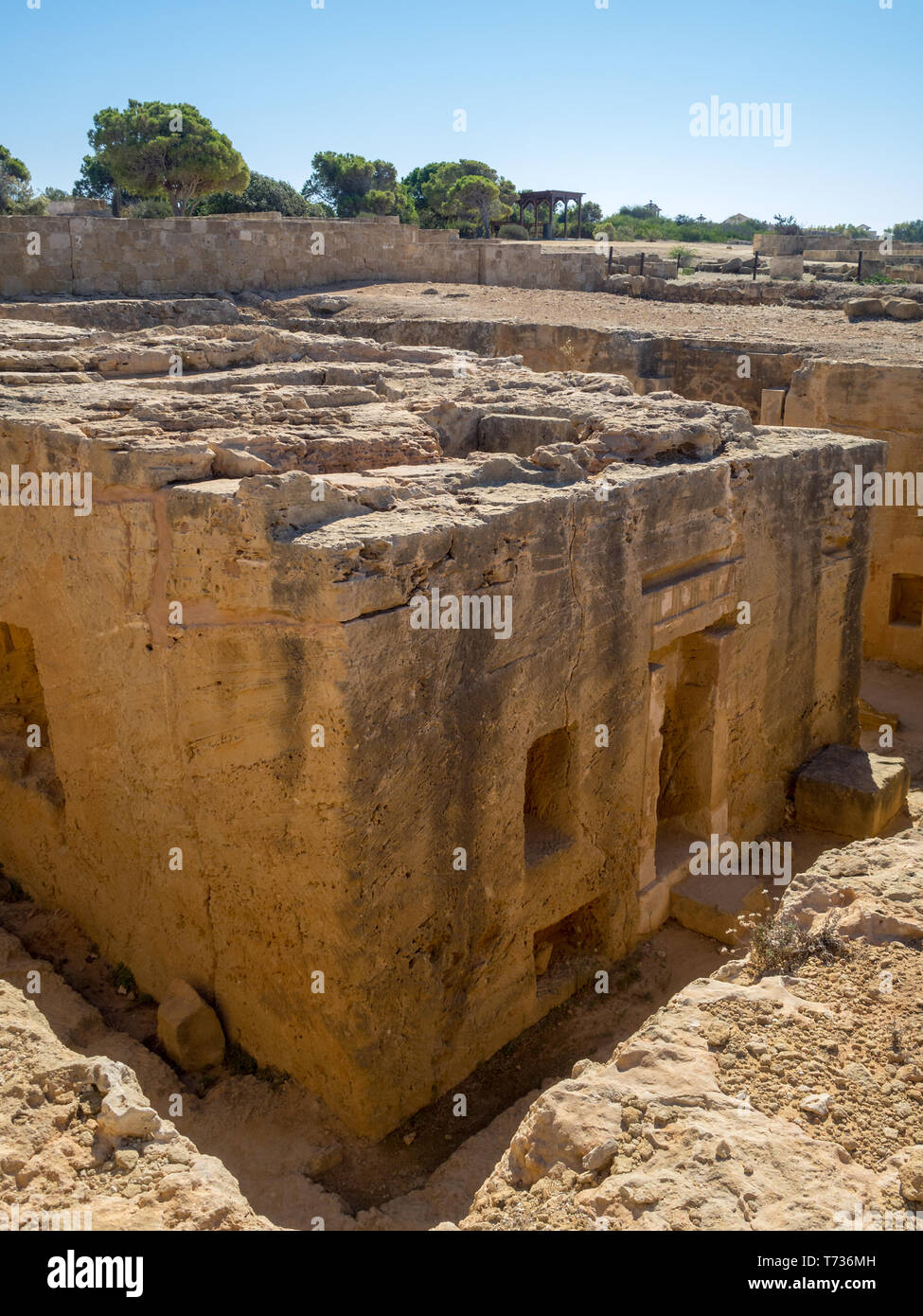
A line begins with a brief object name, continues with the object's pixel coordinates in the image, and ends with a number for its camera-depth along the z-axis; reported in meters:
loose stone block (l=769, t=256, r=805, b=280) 21.88
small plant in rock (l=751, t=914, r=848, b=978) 3.75
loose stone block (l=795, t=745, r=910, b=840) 8.35
